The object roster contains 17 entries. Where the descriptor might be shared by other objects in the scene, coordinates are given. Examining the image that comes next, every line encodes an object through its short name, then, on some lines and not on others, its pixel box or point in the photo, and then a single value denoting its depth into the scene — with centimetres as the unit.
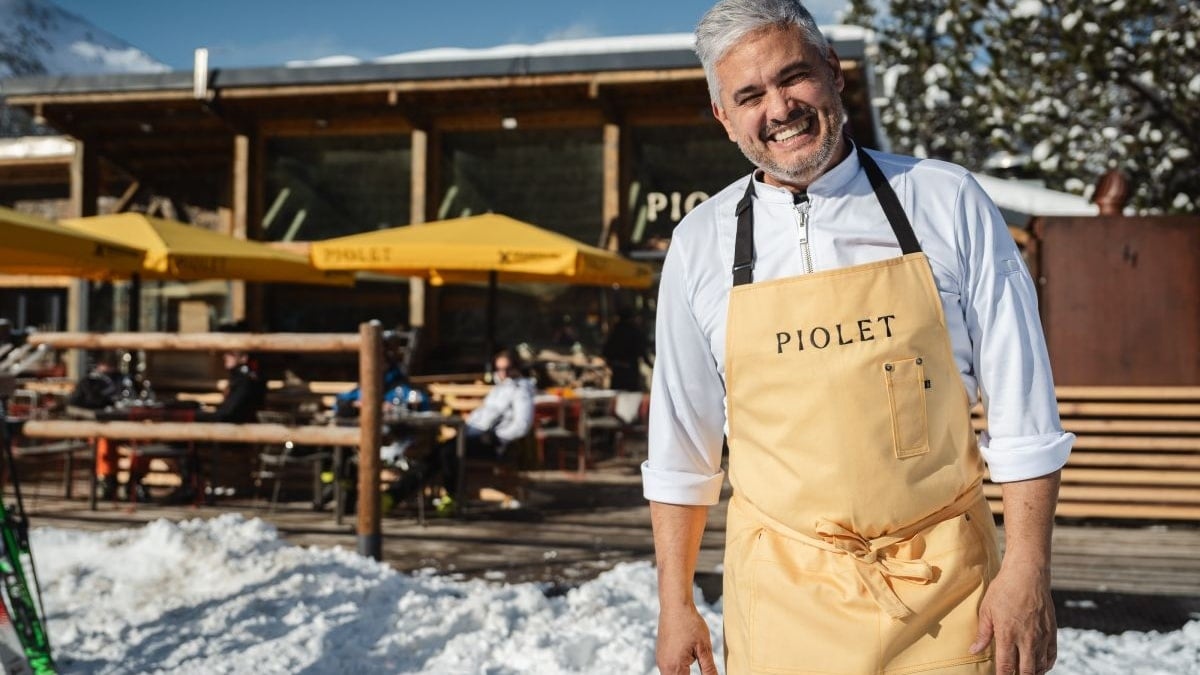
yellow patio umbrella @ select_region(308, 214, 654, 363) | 1078
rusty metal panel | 834
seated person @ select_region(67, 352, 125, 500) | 953
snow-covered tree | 1195
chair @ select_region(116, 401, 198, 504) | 913
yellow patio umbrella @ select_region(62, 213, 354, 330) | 1119
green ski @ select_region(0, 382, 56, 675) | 378
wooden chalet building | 1373
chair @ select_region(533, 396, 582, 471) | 1073
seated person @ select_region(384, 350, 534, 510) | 892
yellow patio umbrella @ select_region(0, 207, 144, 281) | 884
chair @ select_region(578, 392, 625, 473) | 1145
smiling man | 185
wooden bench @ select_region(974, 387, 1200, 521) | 782
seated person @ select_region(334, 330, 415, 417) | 885
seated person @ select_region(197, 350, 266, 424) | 945
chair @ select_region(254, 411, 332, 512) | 856
